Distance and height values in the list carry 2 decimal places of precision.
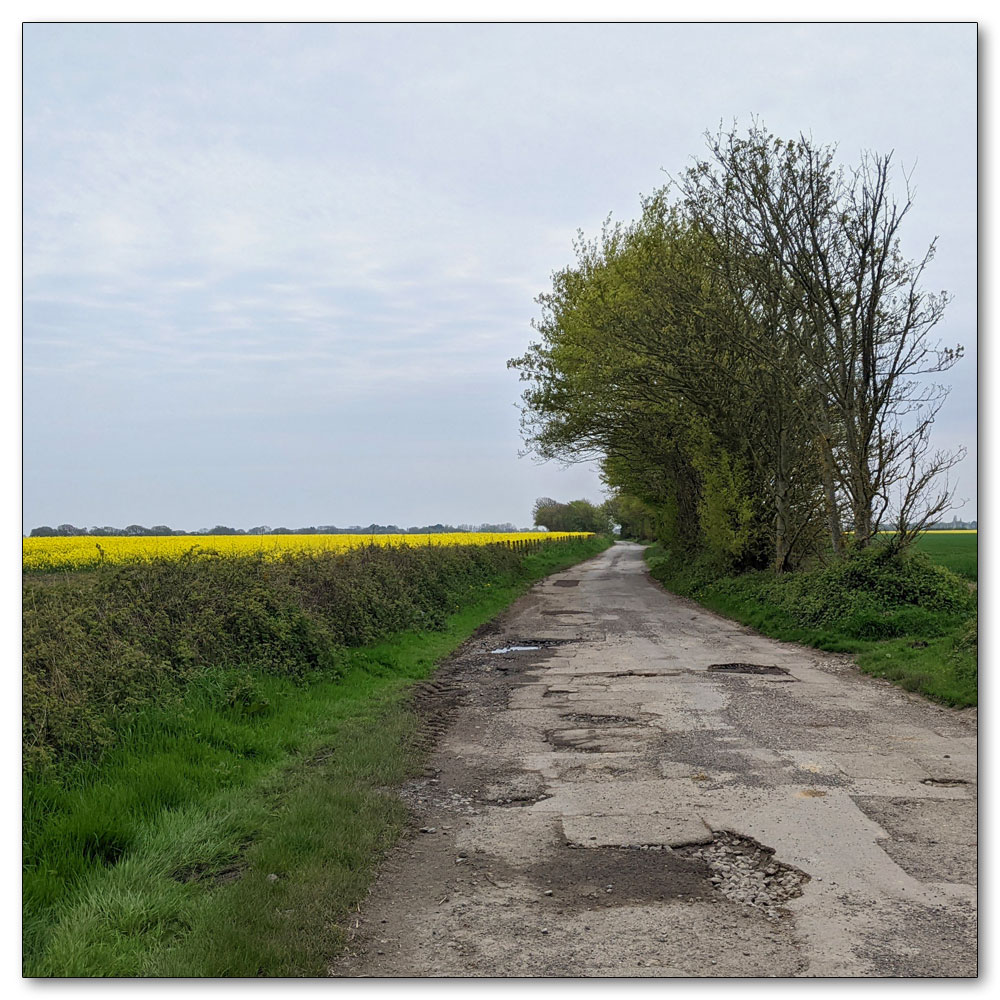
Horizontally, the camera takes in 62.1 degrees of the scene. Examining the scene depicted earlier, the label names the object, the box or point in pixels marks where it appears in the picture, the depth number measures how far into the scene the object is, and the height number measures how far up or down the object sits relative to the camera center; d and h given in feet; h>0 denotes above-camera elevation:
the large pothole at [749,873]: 13.85 -6.60
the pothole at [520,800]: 19.55 -7.02
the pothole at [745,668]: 37.37 -7.46
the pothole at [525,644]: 46.46 -8.12
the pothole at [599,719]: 27.32 -7.18
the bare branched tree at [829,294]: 46.68 +13.04
